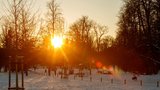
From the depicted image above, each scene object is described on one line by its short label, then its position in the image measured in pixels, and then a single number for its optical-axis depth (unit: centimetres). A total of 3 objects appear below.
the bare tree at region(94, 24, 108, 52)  5939
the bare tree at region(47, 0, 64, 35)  3544
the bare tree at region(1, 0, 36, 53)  1884
